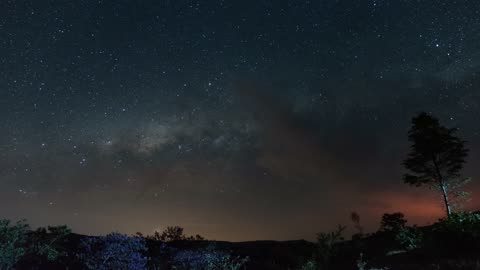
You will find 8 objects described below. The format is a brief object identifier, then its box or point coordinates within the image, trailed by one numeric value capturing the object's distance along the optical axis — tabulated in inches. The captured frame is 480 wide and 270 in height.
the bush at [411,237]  667.3
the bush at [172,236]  1027.3
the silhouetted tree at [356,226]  1131.9
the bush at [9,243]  479.8
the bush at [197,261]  570.9
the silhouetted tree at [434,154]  1128.2
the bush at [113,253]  529.3
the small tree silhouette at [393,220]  1274.5
